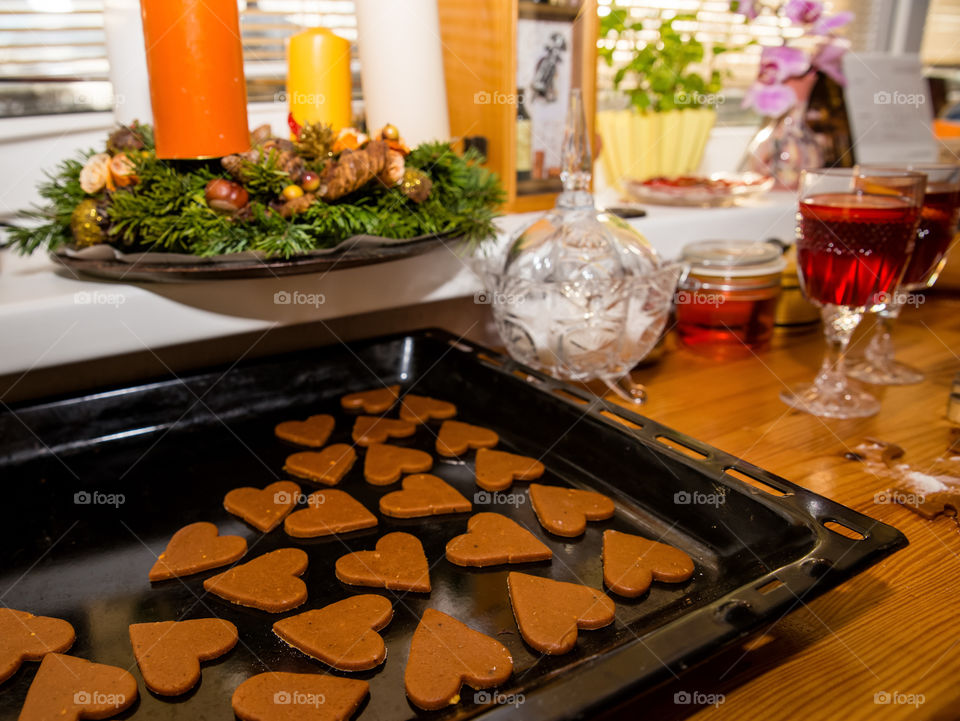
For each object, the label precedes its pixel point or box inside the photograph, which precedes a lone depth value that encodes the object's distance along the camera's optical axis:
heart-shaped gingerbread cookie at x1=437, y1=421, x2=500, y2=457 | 0.80
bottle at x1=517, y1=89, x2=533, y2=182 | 1.16
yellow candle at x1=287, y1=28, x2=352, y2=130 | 0.90
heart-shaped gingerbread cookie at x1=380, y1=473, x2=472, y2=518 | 0.68
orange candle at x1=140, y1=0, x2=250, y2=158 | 0.71
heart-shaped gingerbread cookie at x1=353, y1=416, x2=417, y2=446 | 0.82
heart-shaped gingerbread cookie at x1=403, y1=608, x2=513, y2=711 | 0.46
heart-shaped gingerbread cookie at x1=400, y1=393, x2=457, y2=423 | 0.87
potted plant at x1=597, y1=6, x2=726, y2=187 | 1.45
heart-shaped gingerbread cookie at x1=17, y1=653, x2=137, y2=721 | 0.45
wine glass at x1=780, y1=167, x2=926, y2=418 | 0.81
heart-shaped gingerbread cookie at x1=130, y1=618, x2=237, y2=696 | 0.48
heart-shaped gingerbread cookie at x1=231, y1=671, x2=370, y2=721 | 0.44
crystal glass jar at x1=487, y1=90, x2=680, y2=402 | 0.85
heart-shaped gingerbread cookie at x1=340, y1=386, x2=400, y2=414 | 0.90
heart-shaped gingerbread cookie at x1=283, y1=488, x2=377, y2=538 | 0.65
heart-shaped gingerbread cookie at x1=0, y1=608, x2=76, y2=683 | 0.49
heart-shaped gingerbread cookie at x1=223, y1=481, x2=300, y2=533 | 0.67
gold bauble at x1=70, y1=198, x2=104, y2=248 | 0.77
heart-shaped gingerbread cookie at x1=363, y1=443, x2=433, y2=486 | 0.74
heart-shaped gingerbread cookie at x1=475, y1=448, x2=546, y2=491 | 0.72
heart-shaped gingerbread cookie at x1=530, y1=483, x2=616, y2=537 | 0.65
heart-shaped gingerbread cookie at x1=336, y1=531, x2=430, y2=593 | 0.57
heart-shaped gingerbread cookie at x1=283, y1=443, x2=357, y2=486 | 0.74
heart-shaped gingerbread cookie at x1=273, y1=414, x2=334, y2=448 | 0.81
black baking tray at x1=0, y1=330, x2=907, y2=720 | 0.47
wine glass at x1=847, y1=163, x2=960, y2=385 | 0.93
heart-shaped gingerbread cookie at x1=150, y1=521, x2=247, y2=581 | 0.59
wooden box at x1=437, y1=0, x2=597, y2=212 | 1.11
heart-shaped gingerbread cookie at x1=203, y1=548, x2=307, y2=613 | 0.56
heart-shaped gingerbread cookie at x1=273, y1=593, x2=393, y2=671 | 0.49
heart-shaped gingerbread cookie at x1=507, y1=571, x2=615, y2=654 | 0.50
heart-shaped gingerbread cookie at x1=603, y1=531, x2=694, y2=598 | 0.56
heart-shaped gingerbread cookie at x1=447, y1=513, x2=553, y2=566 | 0.60
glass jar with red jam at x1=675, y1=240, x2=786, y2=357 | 1.05
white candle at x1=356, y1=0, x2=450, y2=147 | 0.98
